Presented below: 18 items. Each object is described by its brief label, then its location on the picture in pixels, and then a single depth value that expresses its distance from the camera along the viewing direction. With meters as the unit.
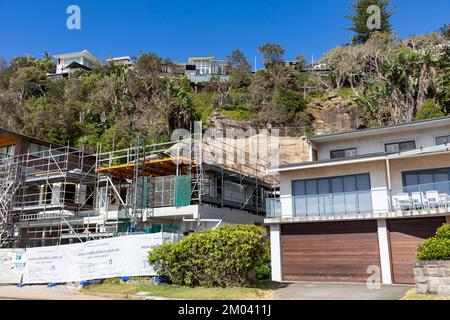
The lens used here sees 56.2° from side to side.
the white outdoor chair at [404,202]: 18.23
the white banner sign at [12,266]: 20.16
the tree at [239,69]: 56.72
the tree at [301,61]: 62.02
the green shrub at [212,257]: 15.14
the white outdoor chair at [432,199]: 17.53
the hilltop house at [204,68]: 72.97
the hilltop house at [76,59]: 93.75
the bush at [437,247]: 13.36
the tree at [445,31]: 46.66
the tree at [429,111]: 37.28
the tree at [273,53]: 58.25
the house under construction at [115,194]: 23.92
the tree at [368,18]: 55.44
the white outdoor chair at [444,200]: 17.26
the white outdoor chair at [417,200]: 17.94
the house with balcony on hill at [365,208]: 18.12
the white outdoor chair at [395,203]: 18.47
